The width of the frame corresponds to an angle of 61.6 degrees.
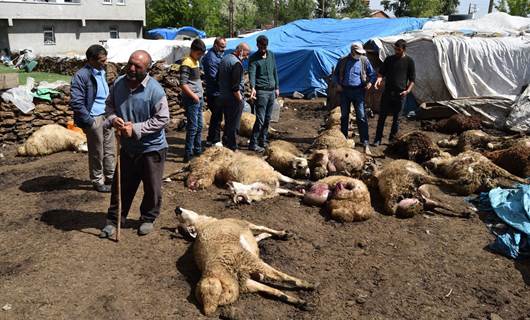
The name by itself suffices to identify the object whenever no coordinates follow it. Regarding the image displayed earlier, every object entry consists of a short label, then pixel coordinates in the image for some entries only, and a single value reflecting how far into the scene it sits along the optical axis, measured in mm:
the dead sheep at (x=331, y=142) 7324
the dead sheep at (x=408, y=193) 5336
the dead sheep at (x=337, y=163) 6275
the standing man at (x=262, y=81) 7453
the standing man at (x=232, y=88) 6945
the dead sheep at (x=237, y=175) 5664
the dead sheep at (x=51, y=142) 7816
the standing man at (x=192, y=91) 6715
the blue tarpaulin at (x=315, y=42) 15047
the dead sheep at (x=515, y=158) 6582
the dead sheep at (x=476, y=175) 6062
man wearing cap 7734
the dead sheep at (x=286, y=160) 6402
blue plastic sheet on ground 4531
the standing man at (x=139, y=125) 4156
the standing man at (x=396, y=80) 8133
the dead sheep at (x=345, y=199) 5141
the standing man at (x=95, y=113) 5238
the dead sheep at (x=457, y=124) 9781
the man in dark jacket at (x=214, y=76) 7317
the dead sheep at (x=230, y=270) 3494
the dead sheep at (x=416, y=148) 7199
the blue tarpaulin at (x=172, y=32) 33438
